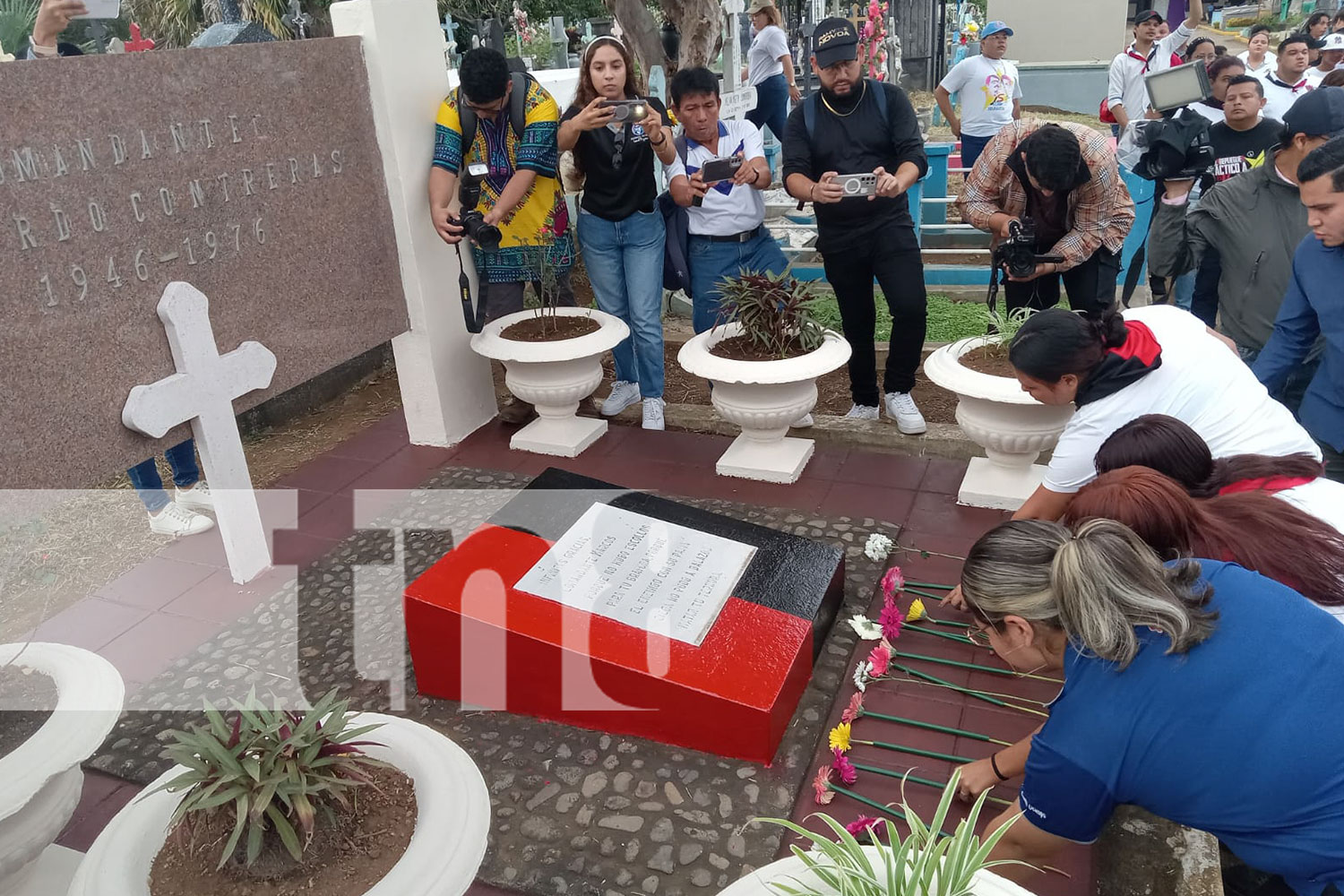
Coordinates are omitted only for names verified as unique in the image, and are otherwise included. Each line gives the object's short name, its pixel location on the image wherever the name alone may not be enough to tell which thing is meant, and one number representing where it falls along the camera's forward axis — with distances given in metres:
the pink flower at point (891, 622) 2.86
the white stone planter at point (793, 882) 1.45
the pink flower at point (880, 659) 2.70
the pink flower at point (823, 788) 2.31
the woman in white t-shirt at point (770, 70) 7.20
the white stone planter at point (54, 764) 1.82
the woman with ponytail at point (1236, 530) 1.83
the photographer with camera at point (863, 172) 3.78
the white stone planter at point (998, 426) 3.36
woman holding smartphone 3.90
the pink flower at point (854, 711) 2.52
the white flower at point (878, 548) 3.28
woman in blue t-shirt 1.54
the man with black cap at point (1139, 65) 7.20
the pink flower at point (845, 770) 2.33
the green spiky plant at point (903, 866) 1.35
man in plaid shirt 3.52
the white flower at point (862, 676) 2.67
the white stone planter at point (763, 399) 3.67
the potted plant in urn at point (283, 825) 1.61
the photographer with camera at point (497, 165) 3.89
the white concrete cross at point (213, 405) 3.04
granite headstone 2.65
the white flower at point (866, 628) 2.86
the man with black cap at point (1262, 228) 3.21
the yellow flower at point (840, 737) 2.39
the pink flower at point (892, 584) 3.02
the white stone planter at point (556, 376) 4.01
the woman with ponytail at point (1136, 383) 2.48
